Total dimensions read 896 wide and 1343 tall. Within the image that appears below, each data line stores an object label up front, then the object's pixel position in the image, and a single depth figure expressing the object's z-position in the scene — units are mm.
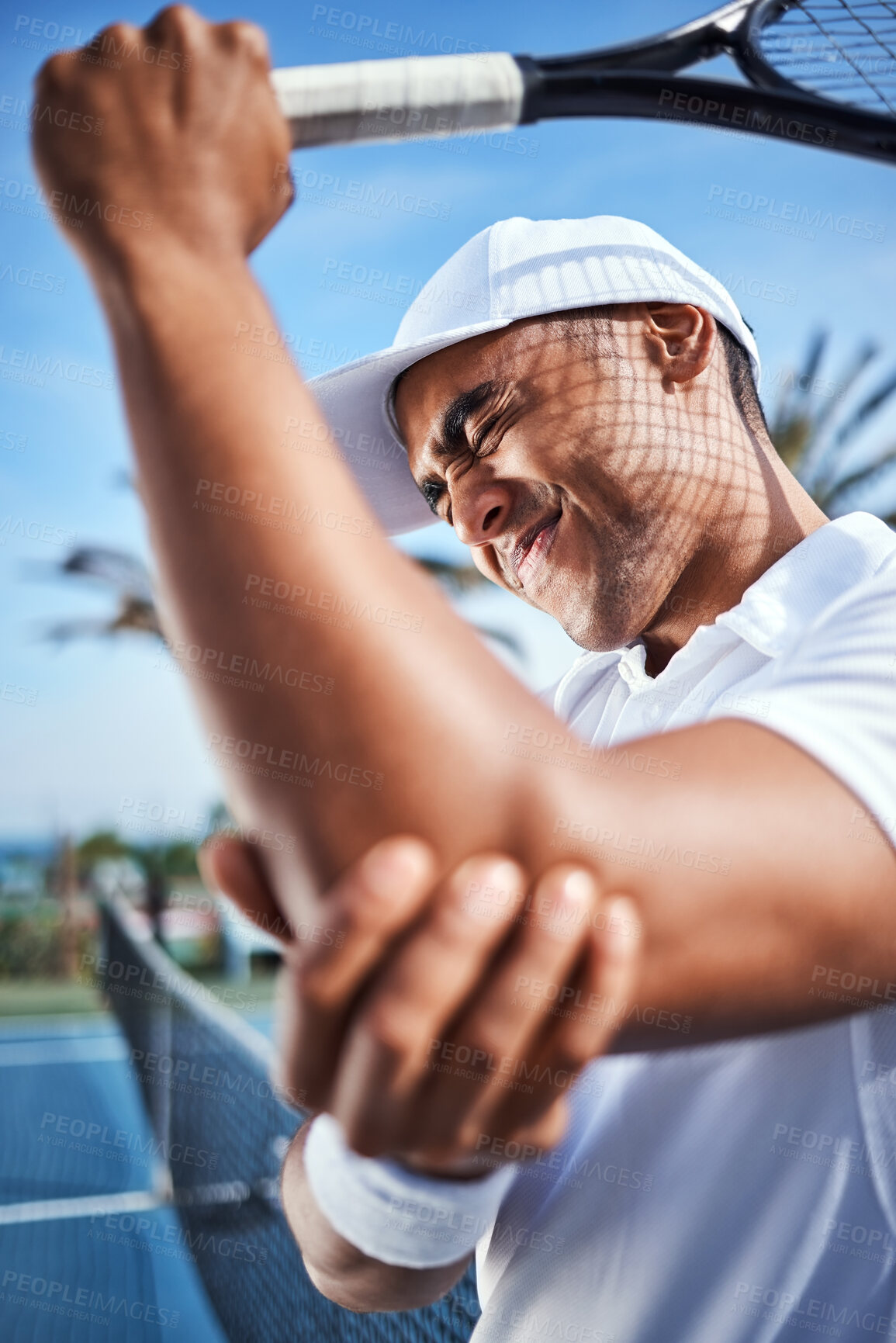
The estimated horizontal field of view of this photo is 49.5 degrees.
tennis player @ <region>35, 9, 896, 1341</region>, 452
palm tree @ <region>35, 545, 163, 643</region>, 10656
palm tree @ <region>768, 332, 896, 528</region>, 8172
